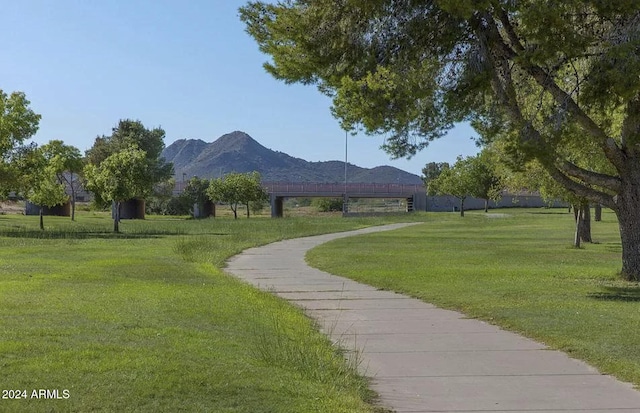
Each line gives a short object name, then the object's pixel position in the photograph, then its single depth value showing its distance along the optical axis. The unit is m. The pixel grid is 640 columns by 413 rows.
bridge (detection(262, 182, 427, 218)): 106.56
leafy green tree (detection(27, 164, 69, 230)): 48.37
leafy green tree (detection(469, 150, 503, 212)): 87.19
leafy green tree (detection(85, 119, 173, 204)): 94.69
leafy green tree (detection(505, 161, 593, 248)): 29.28
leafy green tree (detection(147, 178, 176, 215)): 98.69
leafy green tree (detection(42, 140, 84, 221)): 53.28
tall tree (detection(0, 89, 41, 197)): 42.97
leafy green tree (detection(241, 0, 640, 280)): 13.41
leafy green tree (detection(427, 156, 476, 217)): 88.06
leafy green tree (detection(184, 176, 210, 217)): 104.44
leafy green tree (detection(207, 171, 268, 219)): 91.19
